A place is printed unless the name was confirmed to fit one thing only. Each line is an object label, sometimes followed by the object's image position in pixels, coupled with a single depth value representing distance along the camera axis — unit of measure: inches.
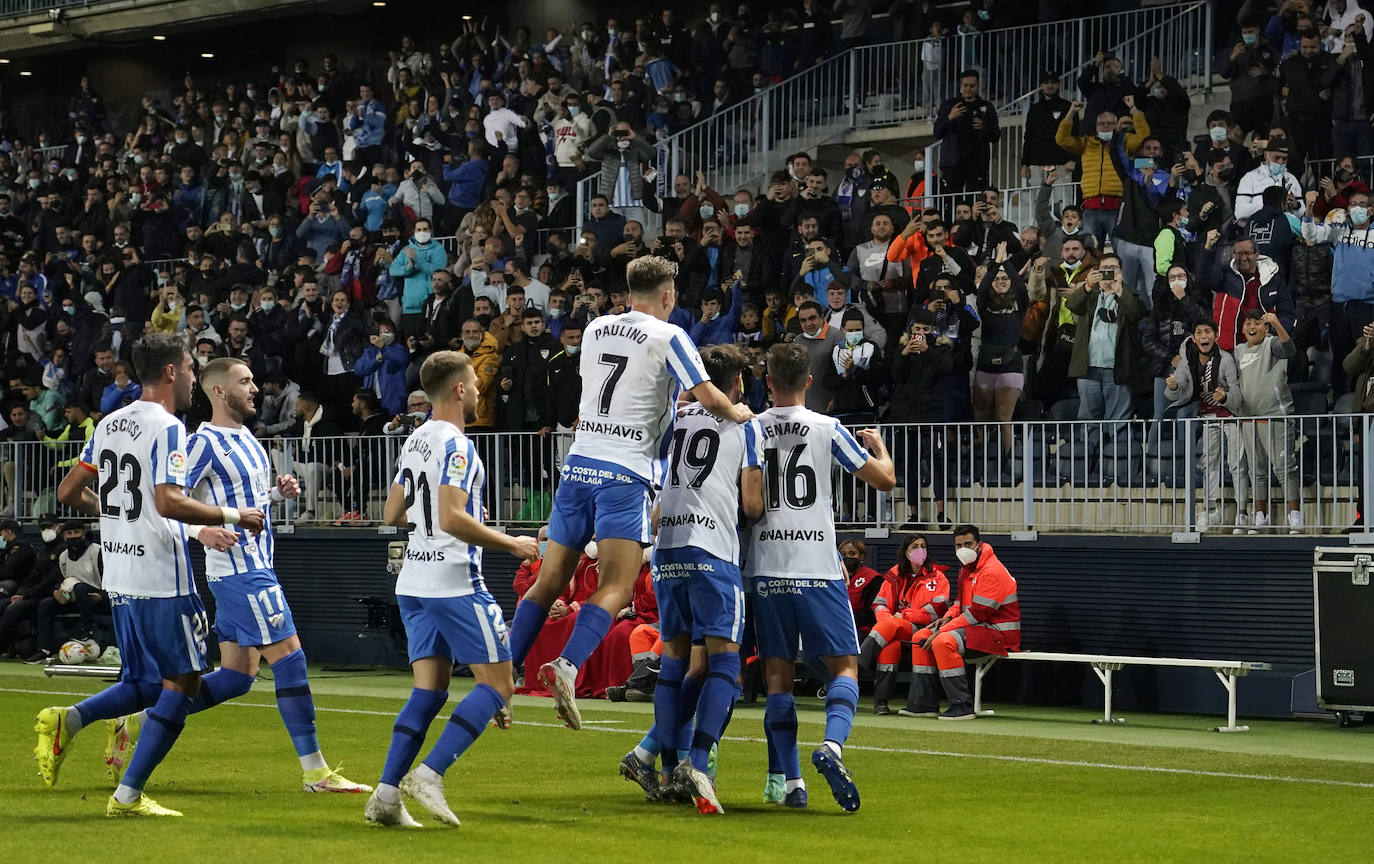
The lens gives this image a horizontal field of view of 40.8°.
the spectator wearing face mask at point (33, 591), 861.8
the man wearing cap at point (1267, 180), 688.4
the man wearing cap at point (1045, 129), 802.8
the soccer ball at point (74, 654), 796.6
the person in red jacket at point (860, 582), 655.1
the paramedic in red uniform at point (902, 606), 627.8
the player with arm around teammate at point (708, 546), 358.3
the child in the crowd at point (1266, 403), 595.5
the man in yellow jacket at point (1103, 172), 736.3
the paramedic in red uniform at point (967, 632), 608.1
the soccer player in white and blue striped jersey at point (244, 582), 373.4
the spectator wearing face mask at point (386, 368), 850.8
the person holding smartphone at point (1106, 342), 655.1
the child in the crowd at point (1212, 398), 605.9
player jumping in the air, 352.2
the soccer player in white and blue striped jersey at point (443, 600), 322.0
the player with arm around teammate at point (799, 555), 362.6
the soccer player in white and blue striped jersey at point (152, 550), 345.1
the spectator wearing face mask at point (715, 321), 737.0
